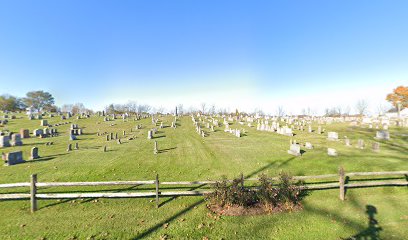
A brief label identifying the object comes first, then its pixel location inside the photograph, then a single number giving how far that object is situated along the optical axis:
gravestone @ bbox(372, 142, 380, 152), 19.11
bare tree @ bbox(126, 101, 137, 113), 125.24
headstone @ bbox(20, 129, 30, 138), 29.22
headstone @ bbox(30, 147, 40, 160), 17.91
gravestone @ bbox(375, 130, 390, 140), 25.70
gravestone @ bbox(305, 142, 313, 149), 21.00
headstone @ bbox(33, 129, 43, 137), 30.80
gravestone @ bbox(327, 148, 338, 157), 17.52
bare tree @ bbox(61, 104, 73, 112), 123.25
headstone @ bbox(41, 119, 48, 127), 39.47
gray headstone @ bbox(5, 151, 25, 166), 16.31
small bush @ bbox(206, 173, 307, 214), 9.10
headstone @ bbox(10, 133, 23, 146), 24.05
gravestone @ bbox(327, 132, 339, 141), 25.98
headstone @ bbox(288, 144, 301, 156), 18.40
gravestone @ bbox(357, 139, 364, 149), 20.66
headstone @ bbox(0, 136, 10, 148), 23.68
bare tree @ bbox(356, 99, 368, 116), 114.21
